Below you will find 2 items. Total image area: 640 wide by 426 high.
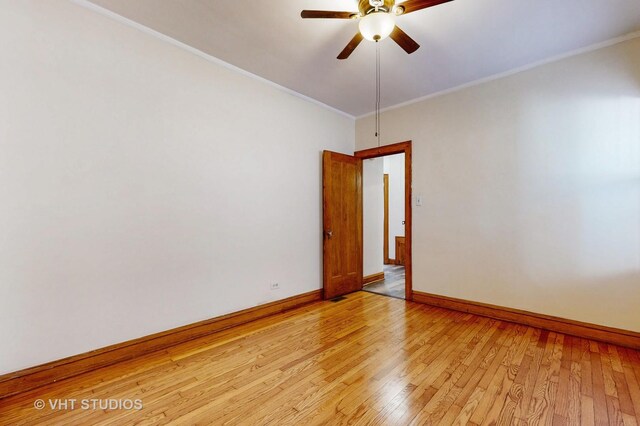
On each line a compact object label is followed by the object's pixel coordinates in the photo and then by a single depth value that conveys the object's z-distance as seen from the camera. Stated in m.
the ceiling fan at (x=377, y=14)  1.84
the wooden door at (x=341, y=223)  4.02
